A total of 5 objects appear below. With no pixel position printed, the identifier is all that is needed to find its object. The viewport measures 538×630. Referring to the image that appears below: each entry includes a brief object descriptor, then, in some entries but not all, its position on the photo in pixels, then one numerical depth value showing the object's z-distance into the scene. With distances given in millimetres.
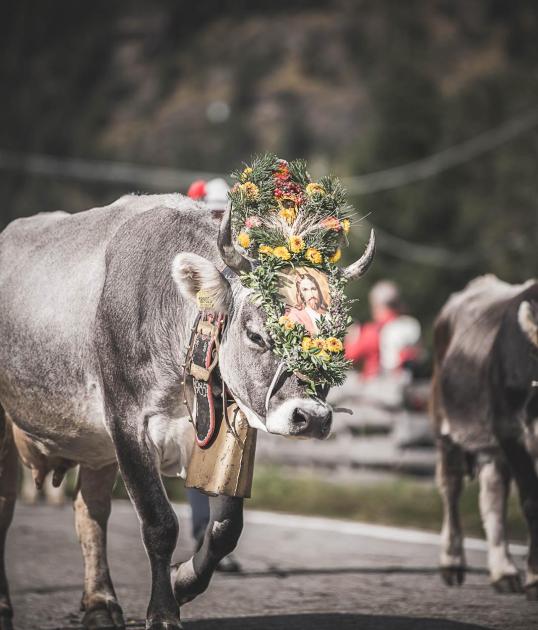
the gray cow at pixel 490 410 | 15883
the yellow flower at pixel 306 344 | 10844
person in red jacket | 29484
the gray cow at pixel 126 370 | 11359
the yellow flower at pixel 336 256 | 11781
